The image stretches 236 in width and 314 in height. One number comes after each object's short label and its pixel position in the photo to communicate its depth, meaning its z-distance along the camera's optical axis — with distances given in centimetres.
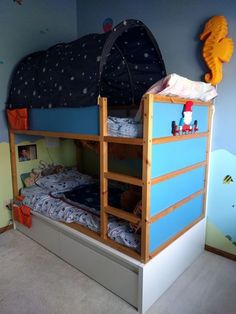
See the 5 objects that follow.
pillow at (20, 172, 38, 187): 292
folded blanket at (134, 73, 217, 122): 154
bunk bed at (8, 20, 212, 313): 160
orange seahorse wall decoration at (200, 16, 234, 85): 201
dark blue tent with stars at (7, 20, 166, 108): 175
